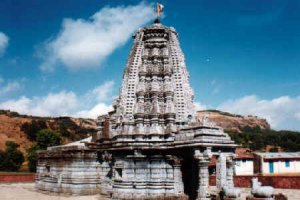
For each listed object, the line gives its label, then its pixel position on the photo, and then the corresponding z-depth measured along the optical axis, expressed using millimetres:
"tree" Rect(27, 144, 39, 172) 51750
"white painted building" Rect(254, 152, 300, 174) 47188
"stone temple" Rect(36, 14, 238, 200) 20203
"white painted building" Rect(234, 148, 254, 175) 47128
